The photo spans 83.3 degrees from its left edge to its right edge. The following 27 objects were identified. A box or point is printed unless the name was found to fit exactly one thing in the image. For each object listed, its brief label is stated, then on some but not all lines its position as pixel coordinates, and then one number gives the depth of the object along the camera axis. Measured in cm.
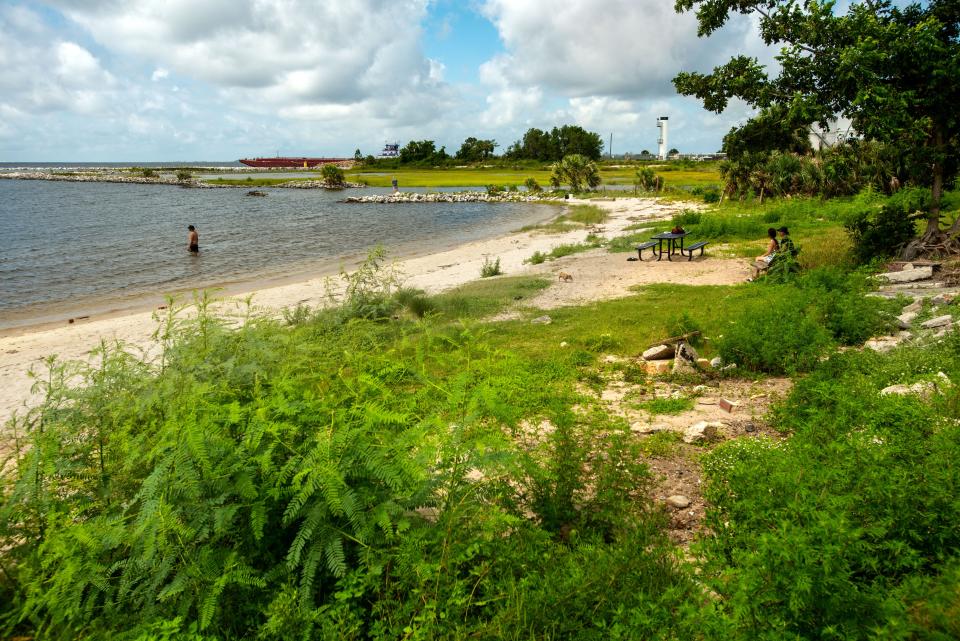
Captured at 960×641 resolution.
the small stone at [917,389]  516
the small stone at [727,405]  663
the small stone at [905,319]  825
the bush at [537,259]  2164
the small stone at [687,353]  820
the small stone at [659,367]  816
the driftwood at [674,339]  879
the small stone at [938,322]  751
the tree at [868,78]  1057
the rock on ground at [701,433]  589
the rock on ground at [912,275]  1091
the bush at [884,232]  1277
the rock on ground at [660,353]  854
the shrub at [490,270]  1981
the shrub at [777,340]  738
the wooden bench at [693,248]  1775
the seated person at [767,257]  1348
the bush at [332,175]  9438
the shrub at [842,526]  236
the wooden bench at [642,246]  1908
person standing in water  3017
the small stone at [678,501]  469
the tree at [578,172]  6638
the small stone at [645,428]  621
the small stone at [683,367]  799
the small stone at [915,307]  880
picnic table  1848
